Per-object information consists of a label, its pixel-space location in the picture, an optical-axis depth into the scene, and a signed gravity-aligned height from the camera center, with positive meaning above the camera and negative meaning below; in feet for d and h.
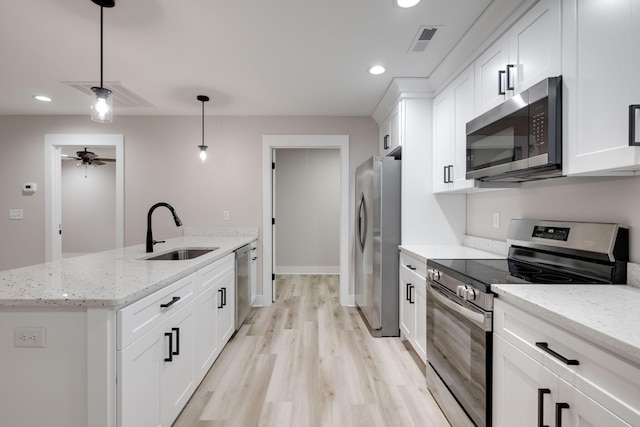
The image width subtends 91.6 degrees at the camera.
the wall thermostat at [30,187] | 12.96 +0.96
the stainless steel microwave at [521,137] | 4.58 +1.29
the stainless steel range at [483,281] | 4.51 -1.15
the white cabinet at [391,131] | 9.95 +2.85
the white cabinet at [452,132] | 7.50 +2.15
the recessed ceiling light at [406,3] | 5.86 +3.97
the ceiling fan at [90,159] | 17.18 +3.09
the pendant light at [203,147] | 10.89 +2.27
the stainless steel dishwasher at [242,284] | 9.78 -2.44
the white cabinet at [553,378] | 2.66 -1.69
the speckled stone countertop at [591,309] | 2.63 -1.03
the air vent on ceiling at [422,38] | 6.85 +4.01
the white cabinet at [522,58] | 4.74 +2.76
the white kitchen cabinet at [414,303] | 7.55 -2.42
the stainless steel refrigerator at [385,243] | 9.64 -0.98
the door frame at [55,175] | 12.98 +1.48
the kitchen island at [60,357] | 3.76 -1.80
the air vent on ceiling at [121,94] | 9.66 +3.89
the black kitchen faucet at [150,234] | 8.04 -0.62
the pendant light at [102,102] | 5.87 +2.08
